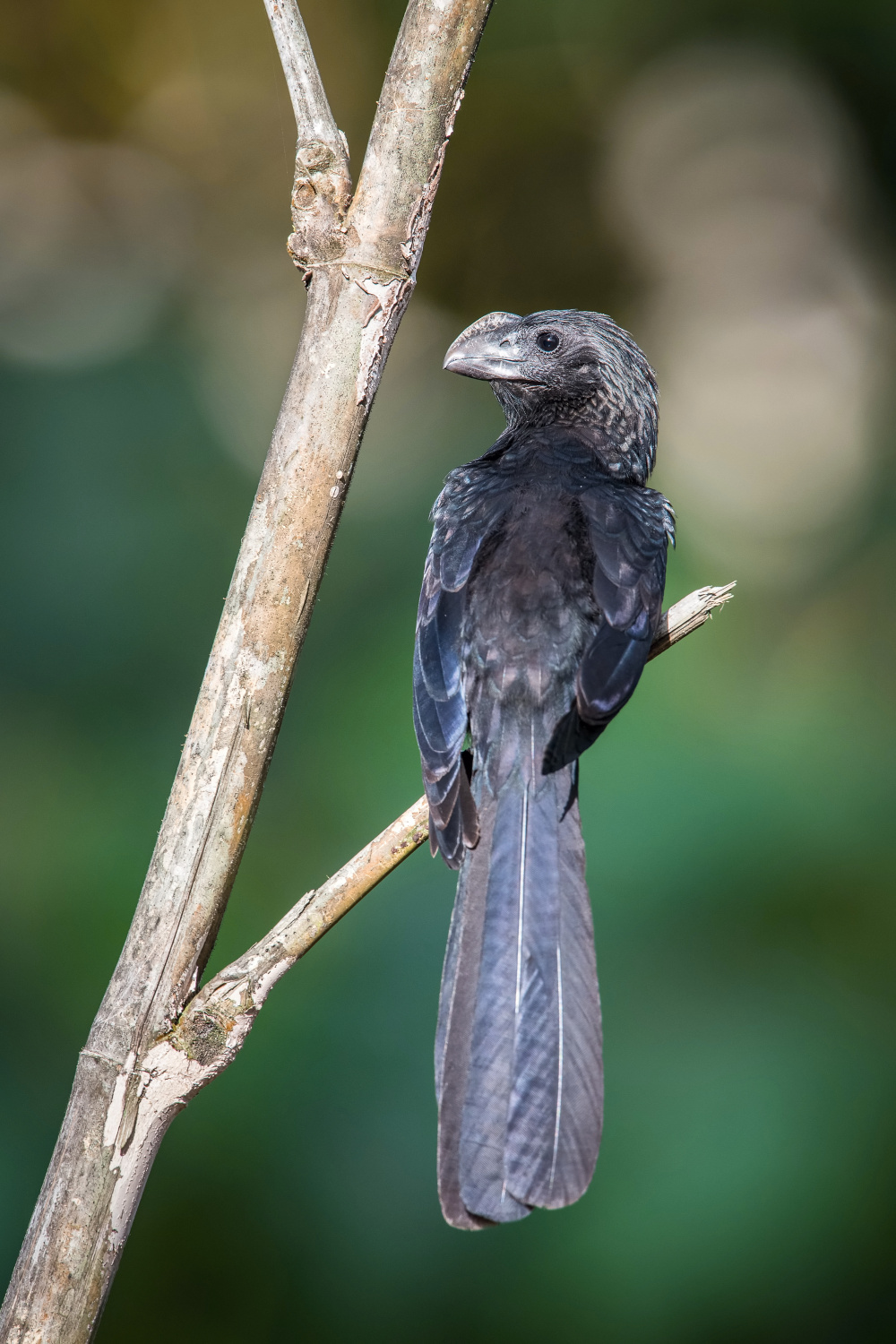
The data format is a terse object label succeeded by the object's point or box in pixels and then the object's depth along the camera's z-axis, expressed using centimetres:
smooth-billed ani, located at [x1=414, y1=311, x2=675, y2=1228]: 615
